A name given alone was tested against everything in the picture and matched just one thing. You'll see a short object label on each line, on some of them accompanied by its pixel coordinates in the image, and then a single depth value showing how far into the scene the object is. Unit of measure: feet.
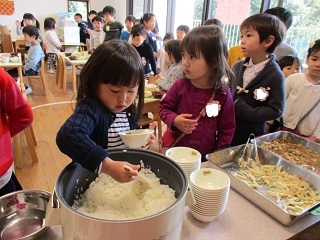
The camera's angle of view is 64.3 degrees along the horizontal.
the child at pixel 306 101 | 4.84
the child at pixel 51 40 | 18.04
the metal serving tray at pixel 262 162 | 2.40
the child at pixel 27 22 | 20.72
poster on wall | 22.82
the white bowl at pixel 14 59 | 11.68
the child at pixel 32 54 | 13.83
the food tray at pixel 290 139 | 3.99
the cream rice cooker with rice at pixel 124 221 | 1.48
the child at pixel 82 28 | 23.96
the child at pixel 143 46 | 11.25
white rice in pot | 1.89
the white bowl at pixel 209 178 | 2.52
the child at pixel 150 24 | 14.29
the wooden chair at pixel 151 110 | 7.97
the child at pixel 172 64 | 8.15
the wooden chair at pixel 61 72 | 15.21
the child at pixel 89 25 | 23.18
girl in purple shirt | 3.69
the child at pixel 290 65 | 6.70
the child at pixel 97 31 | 17.60
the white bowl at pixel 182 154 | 2.88
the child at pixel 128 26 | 14.99
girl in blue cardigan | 1.98
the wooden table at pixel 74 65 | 13.99
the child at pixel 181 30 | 13.77
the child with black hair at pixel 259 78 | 4.15
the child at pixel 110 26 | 16.29
